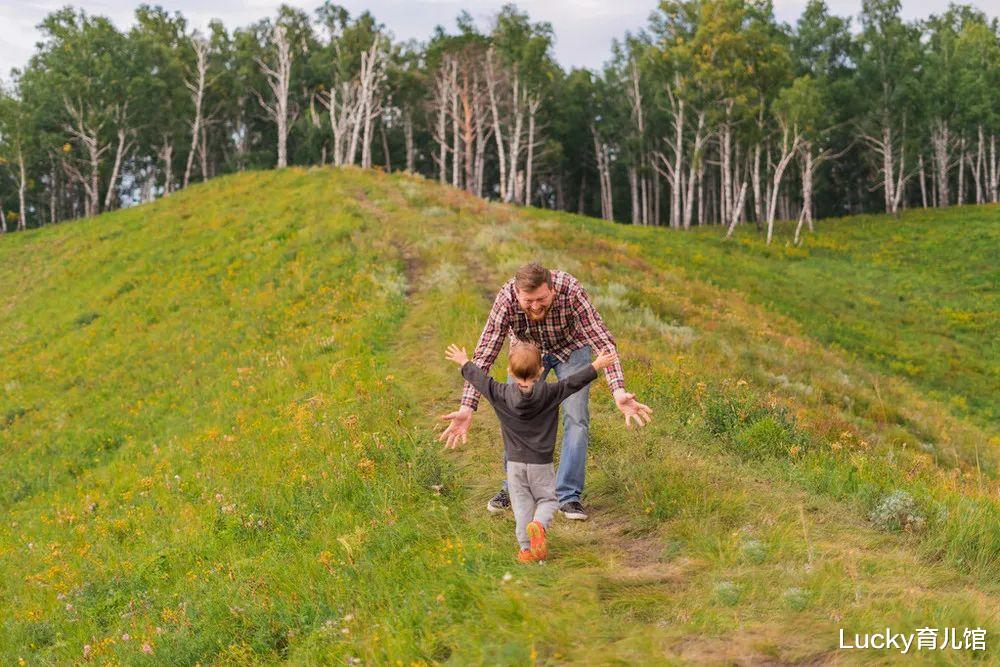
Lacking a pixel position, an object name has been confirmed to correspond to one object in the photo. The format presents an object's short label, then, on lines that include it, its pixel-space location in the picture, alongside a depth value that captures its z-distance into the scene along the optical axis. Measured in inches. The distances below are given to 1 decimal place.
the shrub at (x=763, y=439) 319.0
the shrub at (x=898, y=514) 240.7
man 244.8
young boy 215.5
